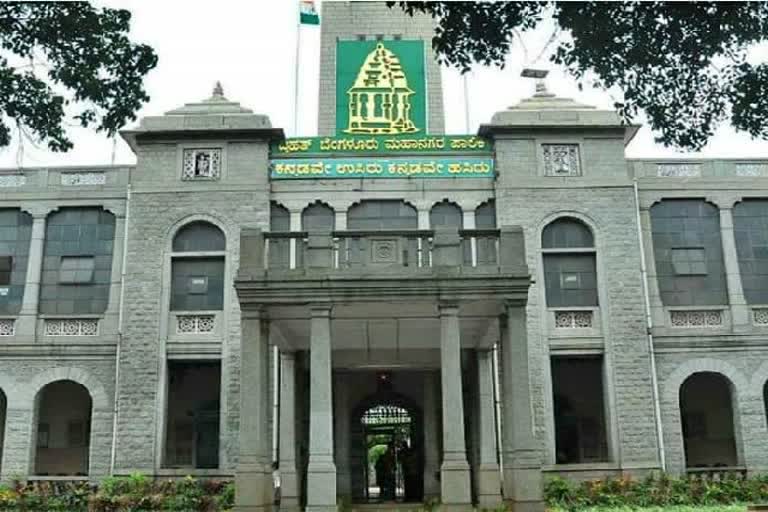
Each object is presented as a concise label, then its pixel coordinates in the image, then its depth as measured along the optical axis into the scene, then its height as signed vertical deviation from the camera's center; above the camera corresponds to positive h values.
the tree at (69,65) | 8.55 +4.06
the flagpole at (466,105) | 25.75 +10.52
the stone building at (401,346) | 20.31 +4.29
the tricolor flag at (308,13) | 27.11 +13.98
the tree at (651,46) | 8.17 +3.94
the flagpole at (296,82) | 25.68 +11.55
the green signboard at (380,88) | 23.38 +10.24
